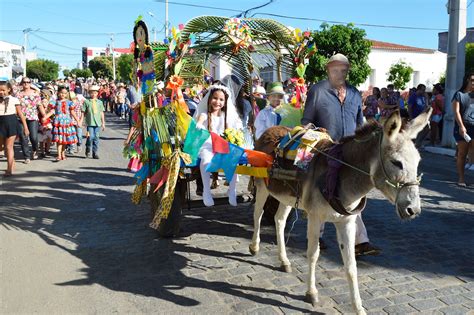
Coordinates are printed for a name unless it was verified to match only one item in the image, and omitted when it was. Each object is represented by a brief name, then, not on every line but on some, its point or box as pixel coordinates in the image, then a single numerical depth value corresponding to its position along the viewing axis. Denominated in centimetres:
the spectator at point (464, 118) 834
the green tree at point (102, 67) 7888
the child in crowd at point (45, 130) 1247
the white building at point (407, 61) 4969
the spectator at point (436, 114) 1423
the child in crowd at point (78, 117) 1260
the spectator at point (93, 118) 1225
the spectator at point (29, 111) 1157
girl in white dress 595
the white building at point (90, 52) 13675
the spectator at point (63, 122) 1197
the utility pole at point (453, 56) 1351
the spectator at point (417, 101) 1443
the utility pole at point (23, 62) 5458
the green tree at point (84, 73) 8412
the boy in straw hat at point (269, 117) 658
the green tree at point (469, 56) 2788
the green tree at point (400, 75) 3409
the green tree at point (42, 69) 8219
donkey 308
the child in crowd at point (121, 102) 2468
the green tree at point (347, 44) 2811
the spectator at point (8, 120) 945
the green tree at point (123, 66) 6872
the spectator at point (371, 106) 1452
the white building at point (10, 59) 3220
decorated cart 495
